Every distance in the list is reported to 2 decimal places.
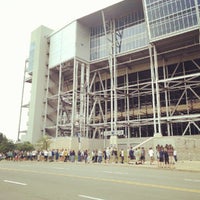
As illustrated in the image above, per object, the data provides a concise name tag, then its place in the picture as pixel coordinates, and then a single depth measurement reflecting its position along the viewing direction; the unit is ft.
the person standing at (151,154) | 78.33
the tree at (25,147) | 151.12
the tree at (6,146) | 167.63
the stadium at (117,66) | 128.57
